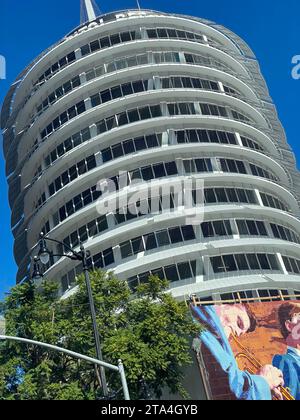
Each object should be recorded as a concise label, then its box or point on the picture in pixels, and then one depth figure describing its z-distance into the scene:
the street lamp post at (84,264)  17.03
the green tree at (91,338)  23.98
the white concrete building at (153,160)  36.81
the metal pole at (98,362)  14.42
